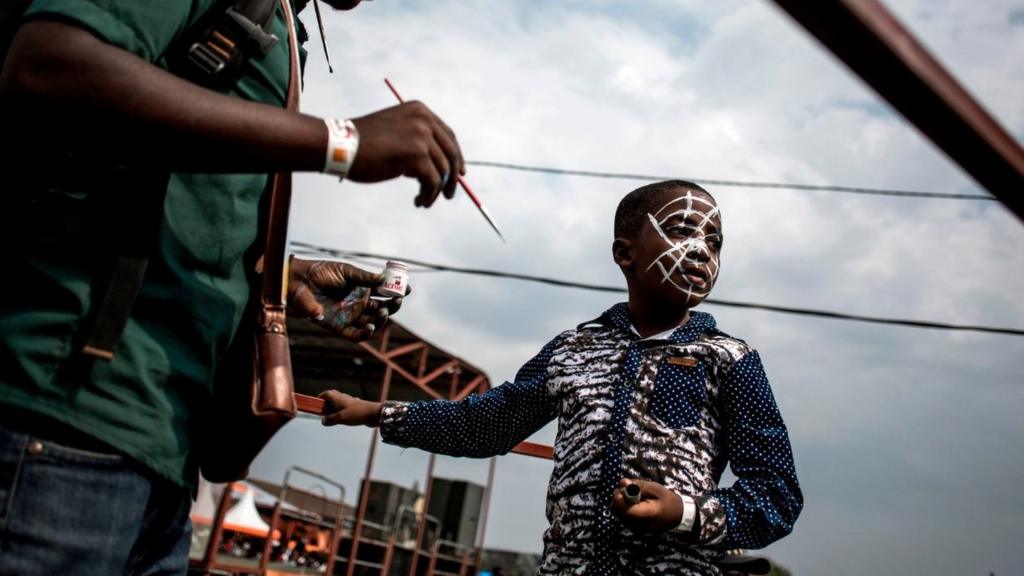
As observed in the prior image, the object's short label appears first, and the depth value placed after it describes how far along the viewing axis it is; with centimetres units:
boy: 191
